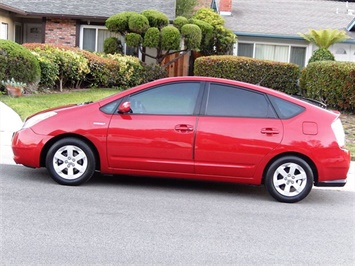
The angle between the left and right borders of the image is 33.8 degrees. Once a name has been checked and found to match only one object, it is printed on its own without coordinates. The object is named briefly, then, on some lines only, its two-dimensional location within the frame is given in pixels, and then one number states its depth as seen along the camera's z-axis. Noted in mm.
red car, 7547
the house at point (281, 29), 25281
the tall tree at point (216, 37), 24172
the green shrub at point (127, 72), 20172
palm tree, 23016
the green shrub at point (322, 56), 21855
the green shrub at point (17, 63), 15359
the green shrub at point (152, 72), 21672
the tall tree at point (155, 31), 21312
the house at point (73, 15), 24000
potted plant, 15219
